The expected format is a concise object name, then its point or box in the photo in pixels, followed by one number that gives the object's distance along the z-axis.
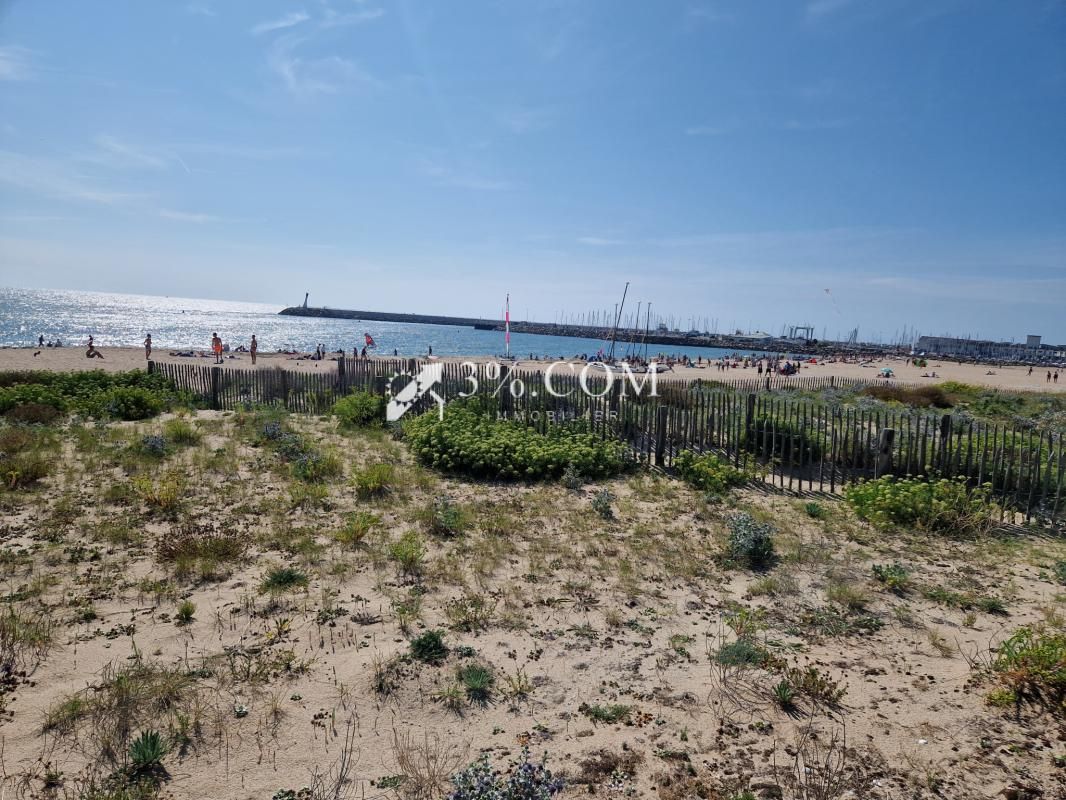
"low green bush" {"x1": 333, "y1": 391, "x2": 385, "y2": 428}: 14.41
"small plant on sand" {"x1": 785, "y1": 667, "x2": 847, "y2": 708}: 4.23
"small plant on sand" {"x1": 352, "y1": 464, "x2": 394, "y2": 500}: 9.13
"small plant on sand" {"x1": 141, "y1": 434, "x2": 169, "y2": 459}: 10.42
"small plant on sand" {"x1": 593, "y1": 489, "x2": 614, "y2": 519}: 8.59
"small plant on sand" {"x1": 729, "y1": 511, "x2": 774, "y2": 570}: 6.89
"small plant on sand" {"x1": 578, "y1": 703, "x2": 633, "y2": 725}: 4.04
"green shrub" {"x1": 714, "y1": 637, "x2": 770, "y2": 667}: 4.65
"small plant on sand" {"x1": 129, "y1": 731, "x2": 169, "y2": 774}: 3.41
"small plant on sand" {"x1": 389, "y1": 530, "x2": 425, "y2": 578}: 6.45
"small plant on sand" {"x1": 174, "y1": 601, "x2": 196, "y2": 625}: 5.17
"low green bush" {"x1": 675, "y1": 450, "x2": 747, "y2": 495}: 10.16
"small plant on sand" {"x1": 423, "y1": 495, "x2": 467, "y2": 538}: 7.68
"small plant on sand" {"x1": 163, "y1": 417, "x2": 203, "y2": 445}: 11.61
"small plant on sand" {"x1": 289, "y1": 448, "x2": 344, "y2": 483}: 9.69
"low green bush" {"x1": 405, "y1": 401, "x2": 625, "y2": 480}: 10.68
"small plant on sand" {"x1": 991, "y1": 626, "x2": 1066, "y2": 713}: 4.20
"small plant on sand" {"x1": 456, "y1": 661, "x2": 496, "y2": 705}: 4.26
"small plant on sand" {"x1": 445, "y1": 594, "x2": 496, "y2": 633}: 5.27
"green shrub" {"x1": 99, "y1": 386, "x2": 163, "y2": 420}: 14.03
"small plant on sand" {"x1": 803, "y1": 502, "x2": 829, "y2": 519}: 8.73
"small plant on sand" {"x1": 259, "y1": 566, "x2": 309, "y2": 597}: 5.78
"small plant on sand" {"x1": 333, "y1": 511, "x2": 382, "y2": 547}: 7.07
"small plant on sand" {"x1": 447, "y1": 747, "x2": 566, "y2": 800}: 3.17
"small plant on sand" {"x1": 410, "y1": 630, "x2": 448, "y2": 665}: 4.70
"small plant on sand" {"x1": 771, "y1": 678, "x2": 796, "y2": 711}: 4.18
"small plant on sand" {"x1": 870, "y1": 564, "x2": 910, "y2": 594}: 6.21
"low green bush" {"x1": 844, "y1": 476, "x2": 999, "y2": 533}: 8.27
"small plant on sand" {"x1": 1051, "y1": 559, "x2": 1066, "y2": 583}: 6.48
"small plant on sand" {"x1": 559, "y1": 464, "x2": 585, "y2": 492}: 10.12
